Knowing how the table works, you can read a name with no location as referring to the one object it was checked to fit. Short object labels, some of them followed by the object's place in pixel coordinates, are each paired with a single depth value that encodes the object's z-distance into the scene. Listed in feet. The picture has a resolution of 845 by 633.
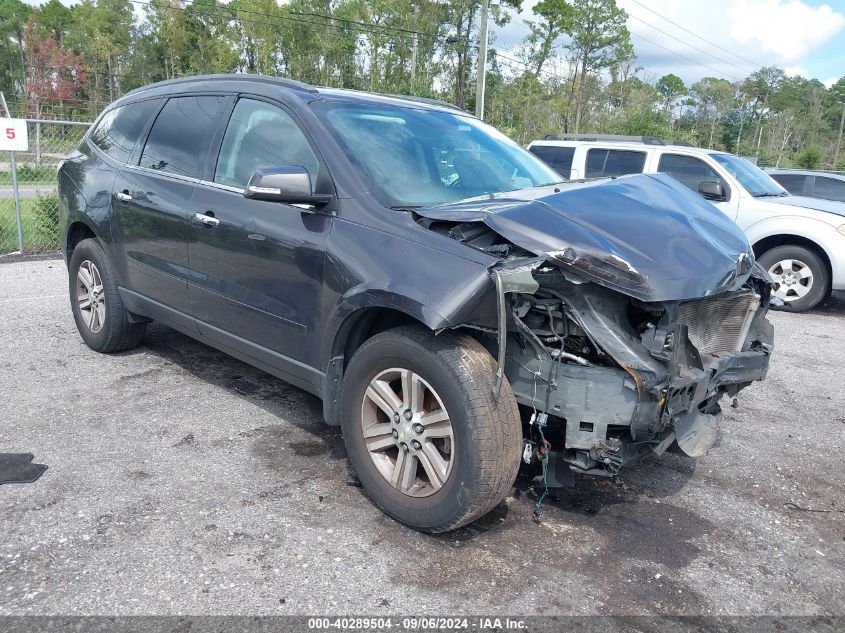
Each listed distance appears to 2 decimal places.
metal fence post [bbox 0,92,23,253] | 30.25
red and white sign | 28.12
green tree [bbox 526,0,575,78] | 120.37
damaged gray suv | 8.86
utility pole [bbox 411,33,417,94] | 115.96
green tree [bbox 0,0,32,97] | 167.22
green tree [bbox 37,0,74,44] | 180.16
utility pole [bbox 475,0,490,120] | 71.09
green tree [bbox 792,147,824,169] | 130.21
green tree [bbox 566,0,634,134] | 124.88
